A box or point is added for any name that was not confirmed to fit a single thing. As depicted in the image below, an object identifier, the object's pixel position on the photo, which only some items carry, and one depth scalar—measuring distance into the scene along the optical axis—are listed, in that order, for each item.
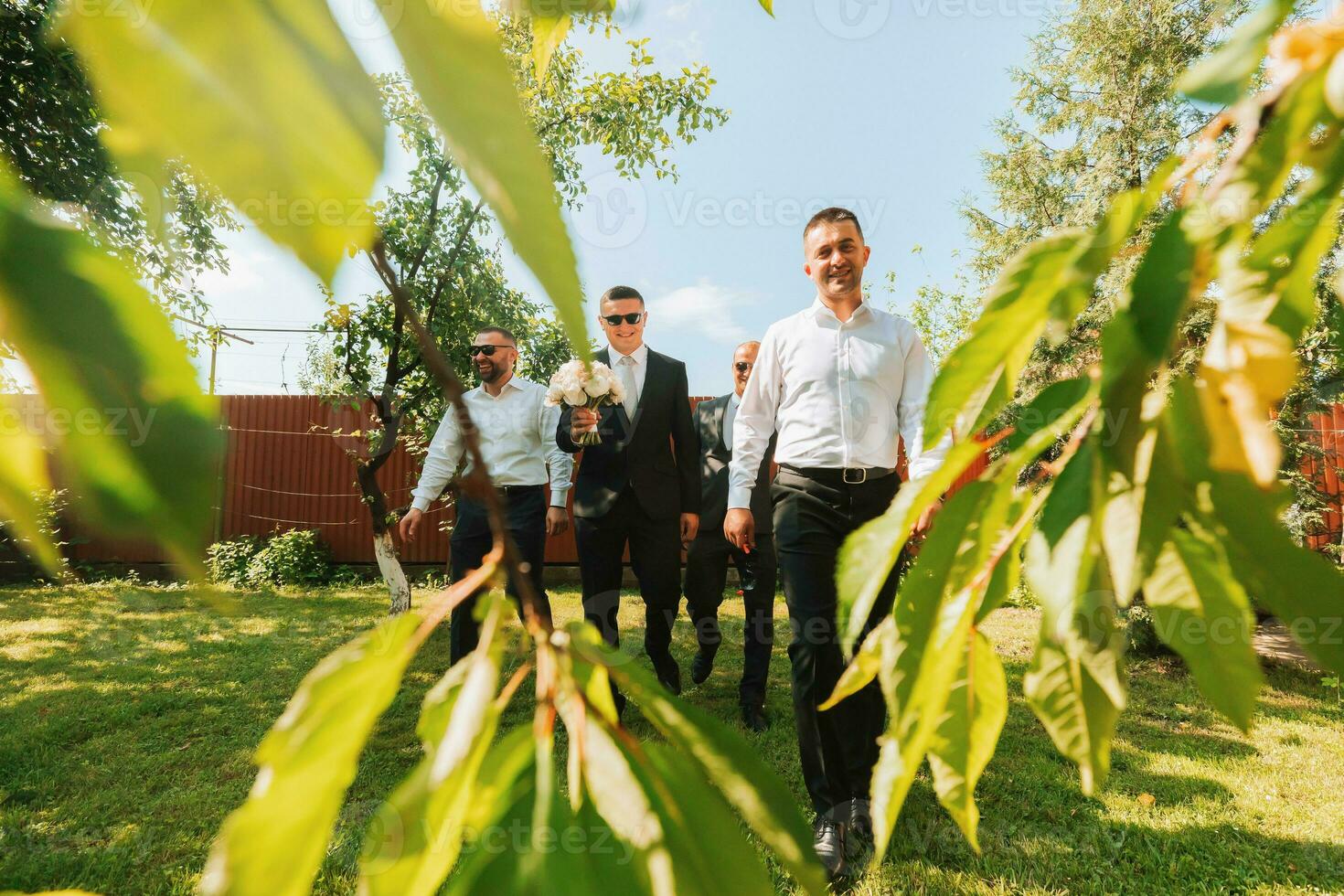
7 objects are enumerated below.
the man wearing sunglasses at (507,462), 3.84
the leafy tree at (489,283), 3.38
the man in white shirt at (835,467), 2.35
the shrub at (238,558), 9.02
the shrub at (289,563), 9.35
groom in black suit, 3.55
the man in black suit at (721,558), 4.10
